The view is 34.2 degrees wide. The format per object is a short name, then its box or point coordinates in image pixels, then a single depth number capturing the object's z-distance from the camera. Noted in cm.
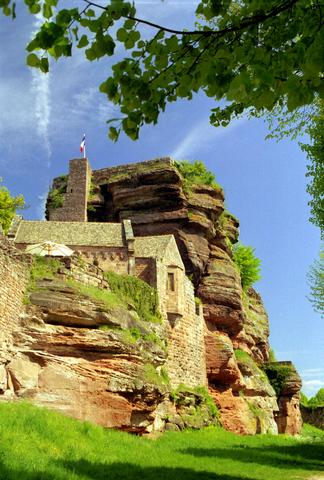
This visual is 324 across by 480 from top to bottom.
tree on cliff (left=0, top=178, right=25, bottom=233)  4750
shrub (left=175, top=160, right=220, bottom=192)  4418
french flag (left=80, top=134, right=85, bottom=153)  5254
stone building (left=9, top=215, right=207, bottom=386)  3166
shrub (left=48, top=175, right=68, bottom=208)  4863
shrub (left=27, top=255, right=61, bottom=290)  2005
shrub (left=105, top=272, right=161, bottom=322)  2659
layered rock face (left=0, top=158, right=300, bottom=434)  1836
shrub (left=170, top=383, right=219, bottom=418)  2979
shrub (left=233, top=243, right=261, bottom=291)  4975
